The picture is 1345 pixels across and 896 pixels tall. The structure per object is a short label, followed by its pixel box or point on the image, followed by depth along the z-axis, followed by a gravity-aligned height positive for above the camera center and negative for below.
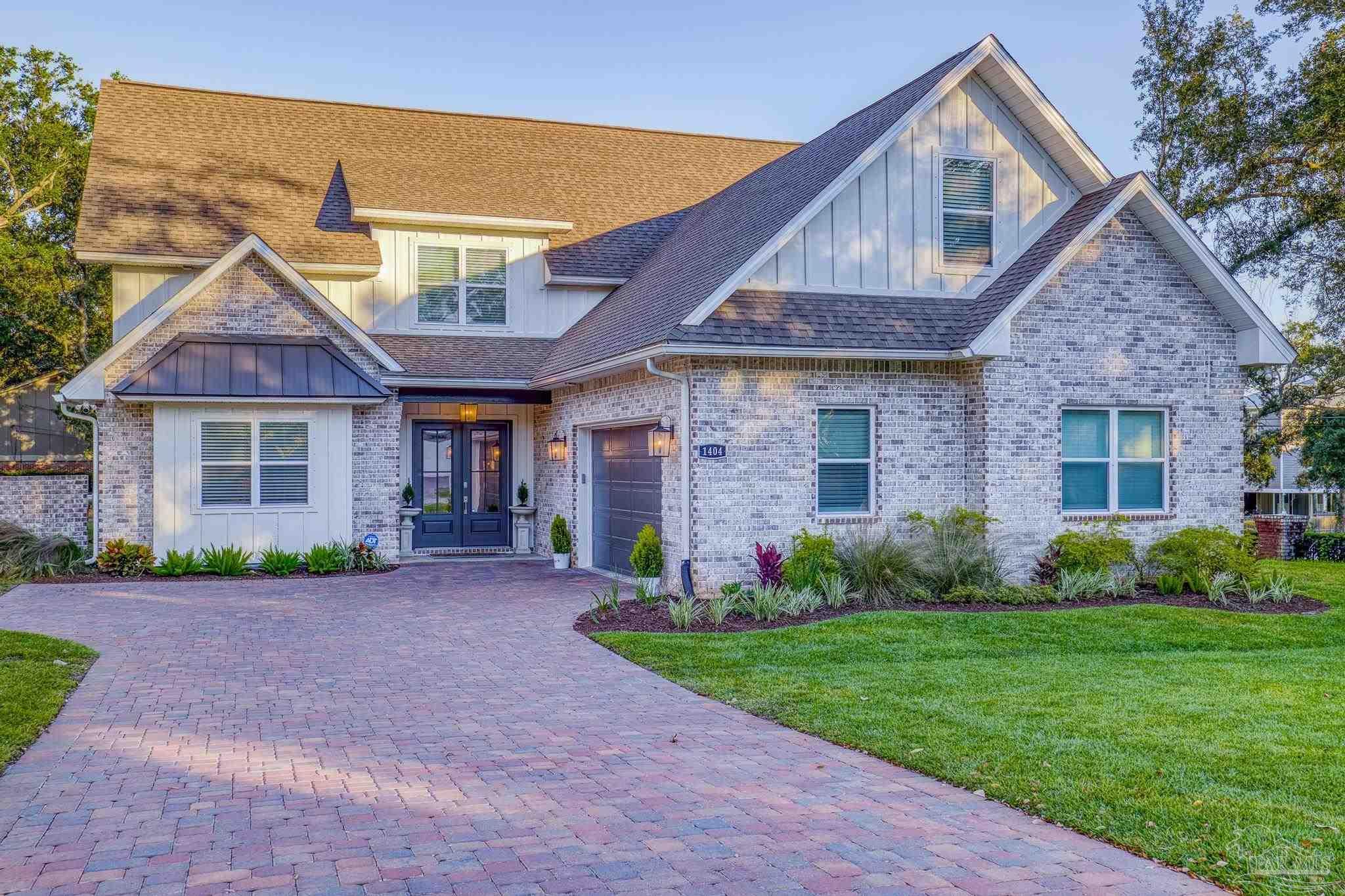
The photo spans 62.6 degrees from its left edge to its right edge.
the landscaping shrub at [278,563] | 17.00 -1.50
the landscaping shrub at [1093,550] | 14.33 -1.11
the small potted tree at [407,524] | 20.16 -1.09
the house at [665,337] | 14.41 +1.83
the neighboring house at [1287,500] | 27.17 -0.89
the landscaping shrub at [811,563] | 13.38 -1.20
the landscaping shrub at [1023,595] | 13.40 -1.59
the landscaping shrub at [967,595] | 13.41 -1.59
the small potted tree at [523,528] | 20.67 -1.18
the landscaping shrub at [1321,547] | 20.77 -1.57
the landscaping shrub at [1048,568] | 14.48 -1.37
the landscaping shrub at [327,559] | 17.19 -1.47
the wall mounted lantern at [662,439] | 14.28 +0.33
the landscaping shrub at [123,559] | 16.70 -1.42
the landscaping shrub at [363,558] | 17.70 -1.50
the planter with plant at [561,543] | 18.28 -1.29
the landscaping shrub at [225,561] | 16.83 -1.47
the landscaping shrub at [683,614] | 12.00 -1.63
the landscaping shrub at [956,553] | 13.77 -1.12
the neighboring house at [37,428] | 25.17 +0.88
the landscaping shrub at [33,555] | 16.56 -1.39
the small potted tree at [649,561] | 14.47 -1.26
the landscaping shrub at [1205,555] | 14.49 -1.19
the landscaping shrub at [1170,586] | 14.41 -1.59
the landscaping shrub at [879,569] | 13.35 -1.28
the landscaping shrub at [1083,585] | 13.87 -1.52
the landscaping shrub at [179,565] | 16.67 -1.52
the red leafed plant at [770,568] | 13.62 -1.28
